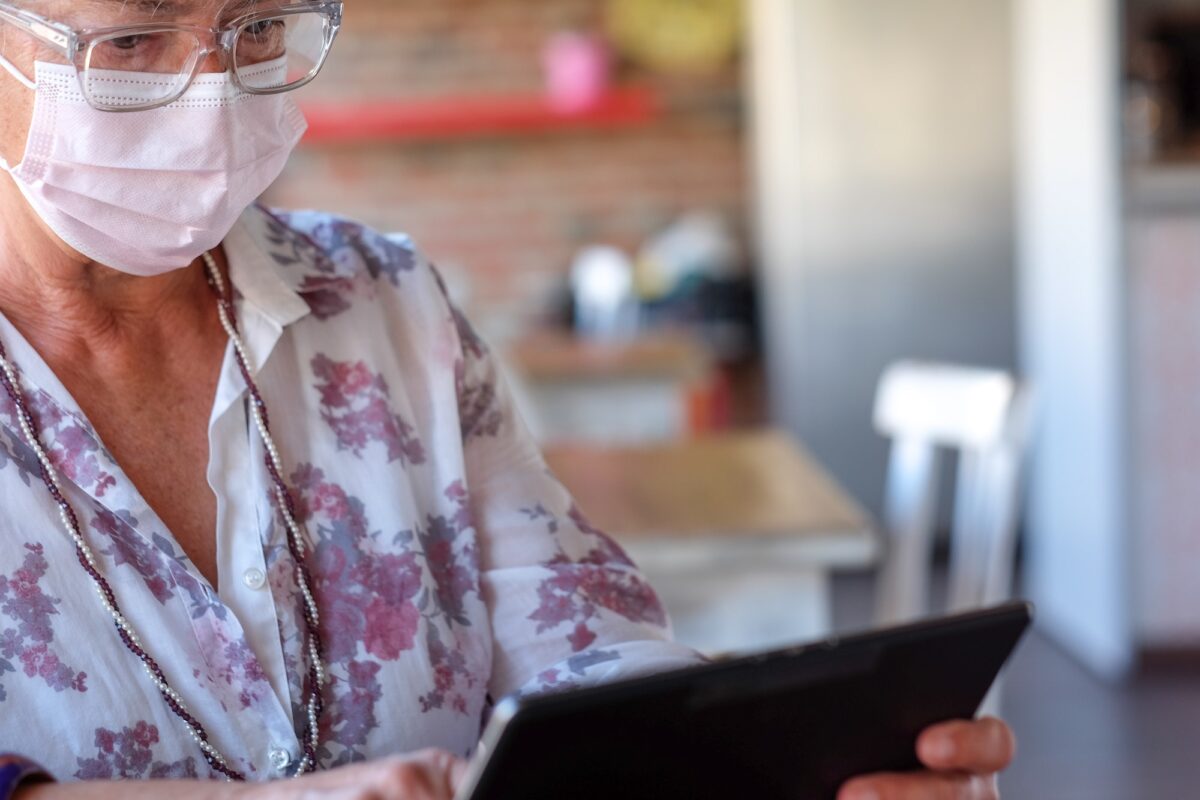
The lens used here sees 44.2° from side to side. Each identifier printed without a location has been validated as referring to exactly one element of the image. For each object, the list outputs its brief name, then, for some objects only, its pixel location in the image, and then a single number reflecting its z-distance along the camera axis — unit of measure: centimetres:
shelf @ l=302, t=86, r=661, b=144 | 511
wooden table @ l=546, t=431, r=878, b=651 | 180
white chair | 198
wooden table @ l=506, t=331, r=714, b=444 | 362
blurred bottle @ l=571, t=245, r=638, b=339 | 484
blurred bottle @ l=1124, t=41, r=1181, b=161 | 375
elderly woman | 91
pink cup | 505
